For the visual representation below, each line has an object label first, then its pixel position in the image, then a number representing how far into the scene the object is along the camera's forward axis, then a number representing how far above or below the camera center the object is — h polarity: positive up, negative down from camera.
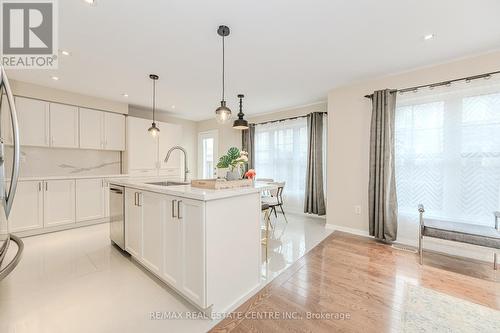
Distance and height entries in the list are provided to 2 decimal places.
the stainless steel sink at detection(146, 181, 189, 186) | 2.54 -0.24
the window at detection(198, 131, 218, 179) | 6.56 +0.30
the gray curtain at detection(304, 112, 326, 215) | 4.48 +0.00
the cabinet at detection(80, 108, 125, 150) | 4.10 +0.71
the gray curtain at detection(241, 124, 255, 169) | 5.66 +0.55
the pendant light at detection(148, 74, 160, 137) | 3.23 +0.59
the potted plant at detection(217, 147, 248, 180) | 2.03 +0.03
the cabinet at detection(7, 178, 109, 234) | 3.35 -0.70
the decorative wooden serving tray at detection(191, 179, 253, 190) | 1.78 -0.17
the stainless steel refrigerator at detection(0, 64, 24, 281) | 1.02 -0.05
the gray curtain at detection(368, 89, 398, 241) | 3.15 -0.05
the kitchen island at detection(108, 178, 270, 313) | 1.59 -0.67
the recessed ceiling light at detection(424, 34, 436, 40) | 2.22 +1.40
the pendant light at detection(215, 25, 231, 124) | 2.09 +0.58
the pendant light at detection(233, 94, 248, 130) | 3.07 +0.61
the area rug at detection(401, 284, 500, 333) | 1.54 -1.19
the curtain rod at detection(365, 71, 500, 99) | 2.53 +1.12
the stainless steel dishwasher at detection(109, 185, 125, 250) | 2.67 -0.69
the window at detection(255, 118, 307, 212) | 4.90 +0.23
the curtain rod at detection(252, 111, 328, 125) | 4.64 +1.12
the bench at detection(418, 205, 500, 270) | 2.17 -0.74
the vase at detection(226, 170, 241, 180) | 2.06 -0.10
